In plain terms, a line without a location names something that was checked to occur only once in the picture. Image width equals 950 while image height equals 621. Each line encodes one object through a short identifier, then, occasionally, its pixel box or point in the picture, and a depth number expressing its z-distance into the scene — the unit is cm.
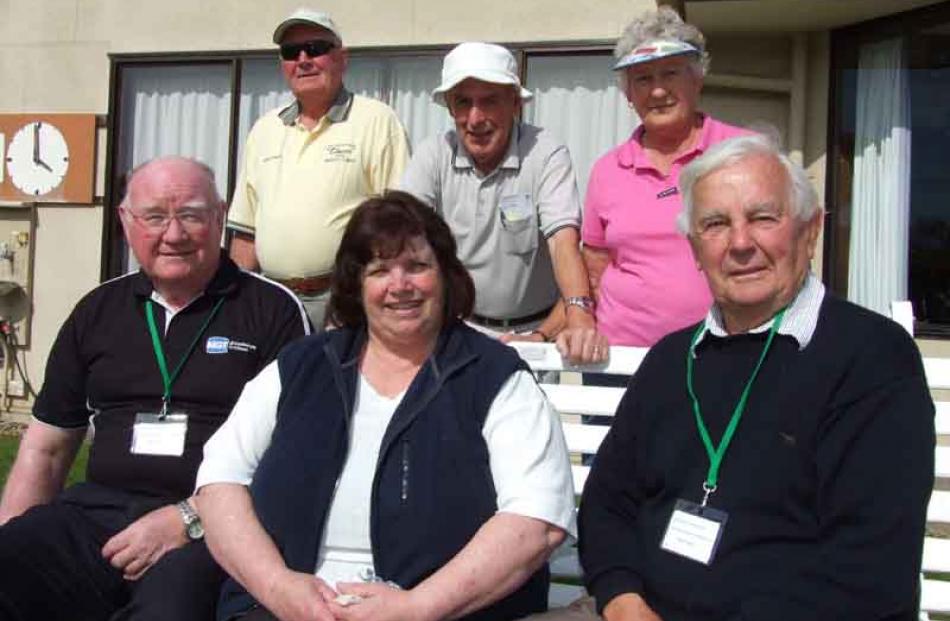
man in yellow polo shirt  376
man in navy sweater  200
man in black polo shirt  278
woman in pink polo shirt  320
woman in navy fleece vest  227
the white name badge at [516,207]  350
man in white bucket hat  337
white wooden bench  290
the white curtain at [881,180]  635
